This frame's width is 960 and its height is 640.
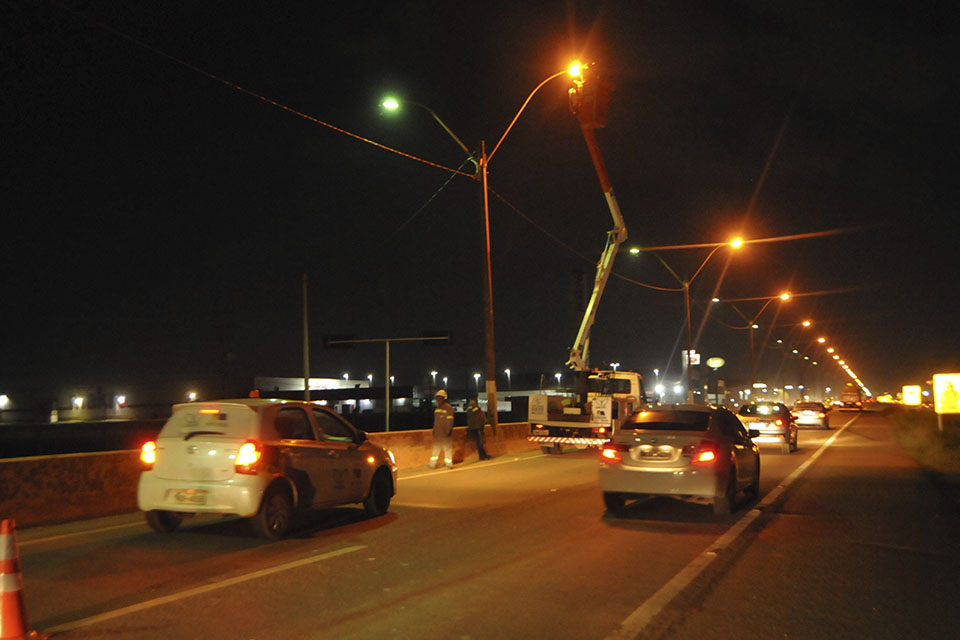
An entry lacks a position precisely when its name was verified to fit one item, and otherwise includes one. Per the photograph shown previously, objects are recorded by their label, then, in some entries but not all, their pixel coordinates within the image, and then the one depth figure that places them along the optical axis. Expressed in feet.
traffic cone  18.33
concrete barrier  36.19
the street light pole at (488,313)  76.59
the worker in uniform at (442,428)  62.13
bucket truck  71.31
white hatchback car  30.81
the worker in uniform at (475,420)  70.13
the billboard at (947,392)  100.27
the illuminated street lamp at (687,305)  125.29
